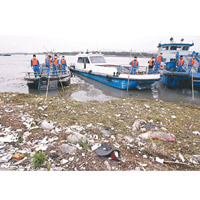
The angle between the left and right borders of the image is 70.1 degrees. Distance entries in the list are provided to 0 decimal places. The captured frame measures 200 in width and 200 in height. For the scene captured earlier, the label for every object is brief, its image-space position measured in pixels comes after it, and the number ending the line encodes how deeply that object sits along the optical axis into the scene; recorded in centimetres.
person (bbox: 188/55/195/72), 1060
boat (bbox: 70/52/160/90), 958
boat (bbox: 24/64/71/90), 928
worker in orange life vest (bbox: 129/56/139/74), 957
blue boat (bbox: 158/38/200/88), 1034
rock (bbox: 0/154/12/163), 243
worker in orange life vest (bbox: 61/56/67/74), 1161
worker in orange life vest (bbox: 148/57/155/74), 1036
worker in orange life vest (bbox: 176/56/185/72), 1061
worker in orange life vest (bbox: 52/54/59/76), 992
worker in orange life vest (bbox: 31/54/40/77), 906
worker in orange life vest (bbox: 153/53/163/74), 1029
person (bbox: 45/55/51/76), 931
